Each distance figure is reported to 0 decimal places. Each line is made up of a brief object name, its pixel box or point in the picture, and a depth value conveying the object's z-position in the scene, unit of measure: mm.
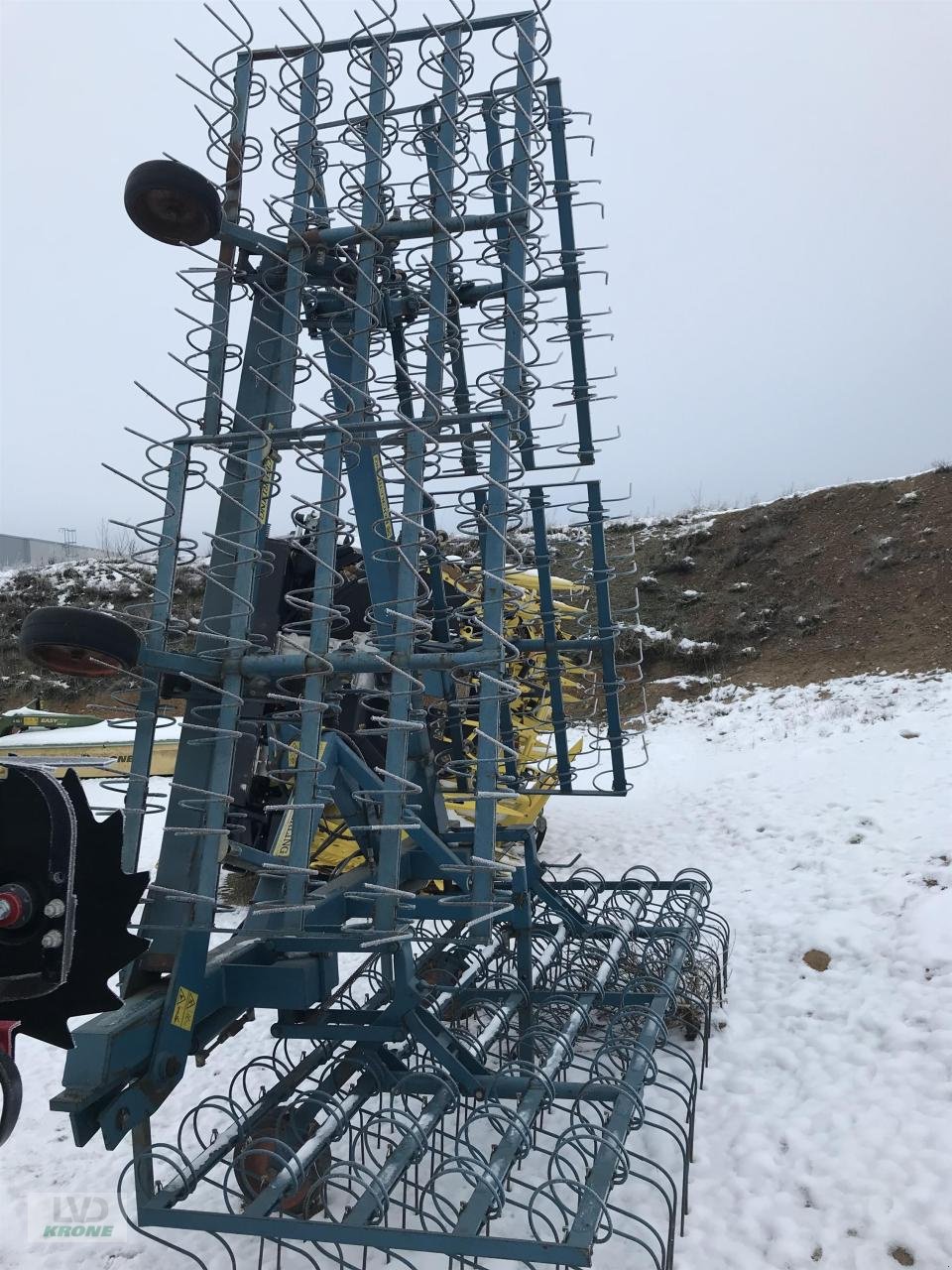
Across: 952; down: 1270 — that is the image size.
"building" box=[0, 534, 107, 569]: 30547
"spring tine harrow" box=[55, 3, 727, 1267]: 3111
